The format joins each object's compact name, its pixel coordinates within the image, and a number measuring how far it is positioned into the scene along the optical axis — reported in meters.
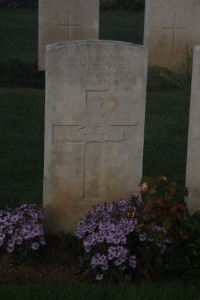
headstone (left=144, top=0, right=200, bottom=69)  11.71
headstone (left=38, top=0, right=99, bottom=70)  11.62
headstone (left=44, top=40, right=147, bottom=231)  5.60
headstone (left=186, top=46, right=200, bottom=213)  5.52
